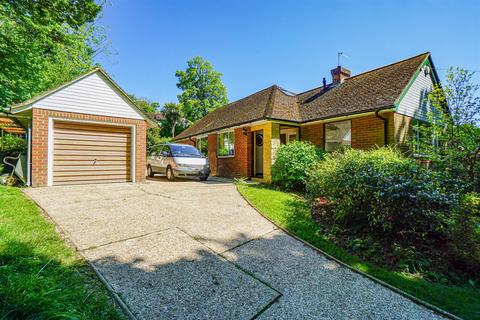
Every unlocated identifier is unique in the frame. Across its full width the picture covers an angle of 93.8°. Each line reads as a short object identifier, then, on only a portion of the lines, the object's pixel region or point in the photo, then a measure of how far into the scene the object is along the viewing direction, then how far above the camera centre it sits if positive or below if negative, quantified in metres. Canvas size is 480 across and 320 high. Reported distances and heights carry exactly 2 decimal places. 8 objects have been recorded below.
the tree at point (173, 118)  30.20 +5.98
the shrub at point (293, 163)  8.27 -0.03
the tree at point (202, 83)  34.50 +12.40
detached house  9.15 +2.10
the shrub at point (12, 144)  12.11 +1.01
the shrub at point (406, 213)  3.82 -0.97
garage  7.62 +1.07
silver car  10.38 +0.00
